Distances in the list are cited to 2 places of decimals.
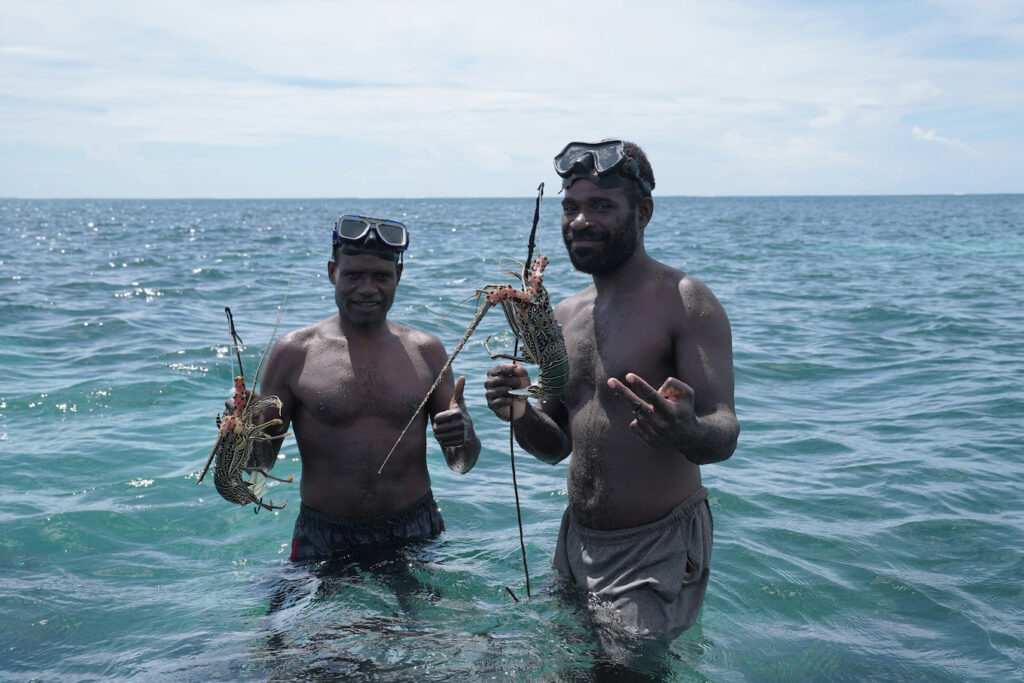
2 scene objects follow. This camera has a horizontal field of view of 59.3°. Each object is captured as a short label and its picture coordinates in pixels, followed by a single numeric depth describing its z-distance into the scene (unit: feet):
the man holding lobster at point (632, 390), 12.08
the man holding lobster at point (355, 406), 15.02
